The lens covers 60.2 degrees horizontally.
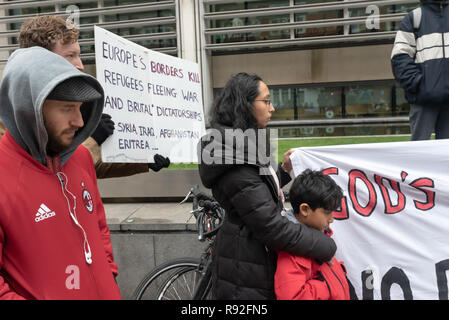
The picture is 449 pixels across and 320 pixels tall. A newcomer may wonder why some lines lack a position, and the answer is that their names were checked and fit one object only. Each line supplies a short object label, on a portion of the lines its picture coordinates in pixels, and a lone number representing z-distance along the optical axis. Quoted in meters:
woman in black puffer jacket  1.74
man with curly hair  1.89
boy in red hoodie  1.73
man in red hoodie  1.13
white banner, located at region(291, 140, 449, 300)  2.34
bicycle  2.48
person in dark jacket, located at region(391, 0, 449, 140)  3.21
